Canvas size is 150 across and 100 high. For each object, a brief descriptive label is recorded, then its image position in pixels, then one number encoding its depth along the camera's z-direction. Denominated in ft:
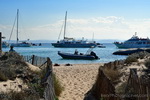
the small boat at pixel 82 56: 148.15
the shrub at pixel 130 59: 48.70
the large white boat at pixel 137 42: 292.81
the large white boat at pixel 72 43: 351.25
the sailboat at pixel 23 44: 424.42
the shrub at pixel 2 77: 35.17
